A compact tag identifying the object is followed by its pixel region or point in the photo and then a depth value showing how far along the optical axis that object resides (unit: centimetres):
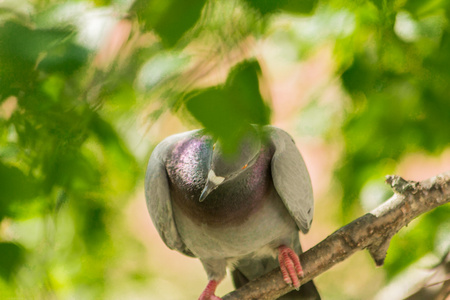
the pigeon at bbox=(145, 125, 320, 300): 397
